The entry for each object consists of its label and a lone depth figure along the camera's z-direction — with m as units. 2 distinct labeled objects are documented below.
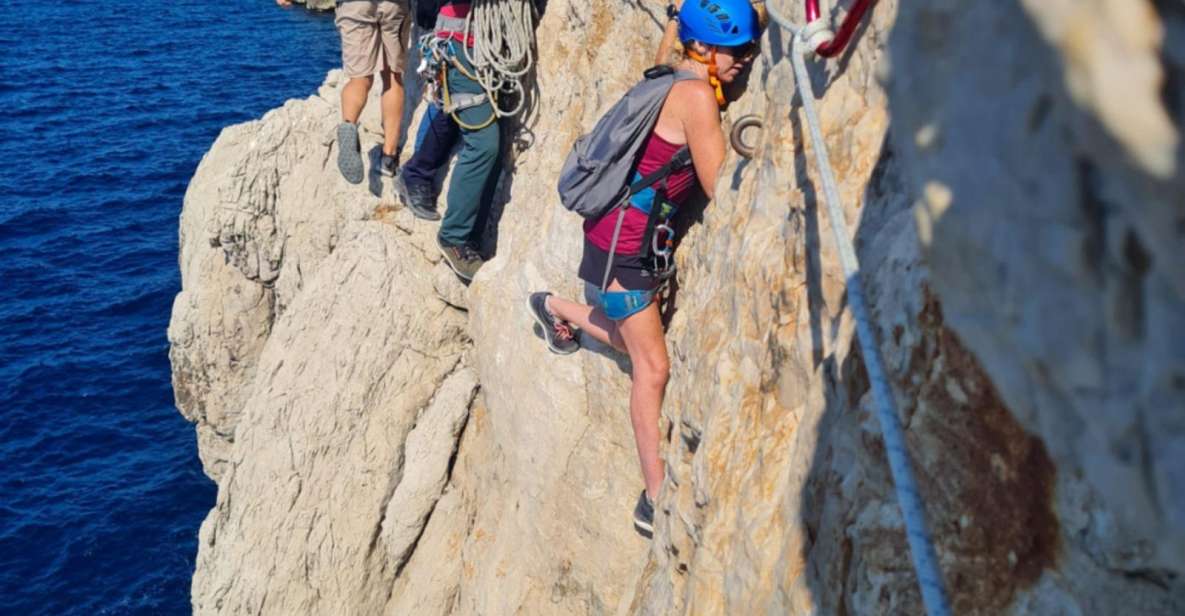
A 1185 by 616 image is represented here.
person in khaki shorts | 9.96
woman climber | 6.02
